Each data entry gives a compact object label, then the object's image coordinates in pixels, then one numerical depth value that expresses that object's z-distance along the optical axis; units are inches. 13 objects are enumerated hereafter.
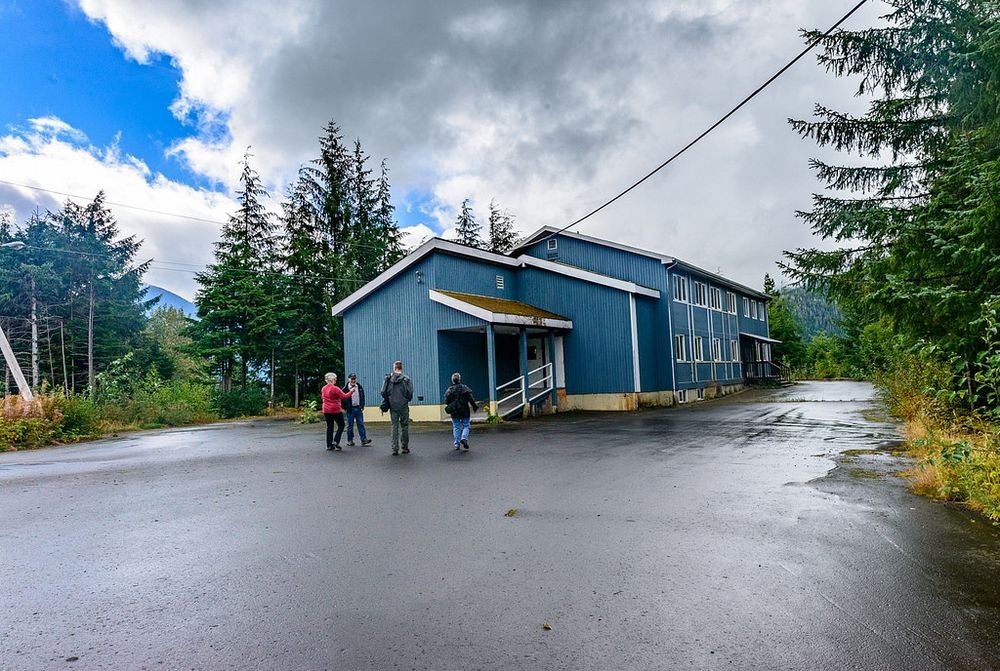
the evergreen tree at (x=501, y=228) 1904.5
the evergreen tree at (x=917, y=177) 293.9
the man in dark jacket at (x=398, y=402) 441.4
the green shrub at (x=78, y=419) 726.5
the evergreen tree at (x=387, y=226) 1486.2
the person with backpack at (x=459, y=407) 458.3
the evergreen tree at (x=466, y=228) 1852.9
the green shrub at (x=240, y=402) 1169.4
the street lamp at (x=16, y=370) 703.7
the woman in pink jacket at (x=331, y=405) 494.3
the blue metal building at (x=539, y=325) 768.9
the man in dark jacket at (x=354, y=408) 529.0
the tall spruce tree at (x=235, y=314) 1237.7
